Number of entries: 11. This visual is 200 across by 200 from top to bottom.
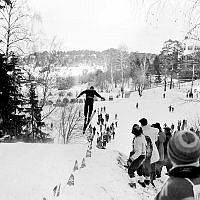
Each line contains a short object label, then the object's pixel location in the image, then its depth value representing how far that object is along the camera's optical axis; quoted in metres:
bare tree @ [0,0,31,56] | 18.58
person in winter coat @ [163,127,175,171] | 10.64
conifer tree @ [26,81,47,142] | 25.45
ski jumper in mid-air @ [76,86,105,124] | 12.28
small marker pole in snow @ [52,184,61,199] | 6.62
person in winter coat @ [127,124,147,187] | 8.44
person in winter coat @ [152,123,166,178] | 10.38
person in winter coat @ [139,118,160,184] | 9.19
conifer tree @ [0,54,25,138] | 16.86
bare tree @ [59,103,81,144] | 31.53
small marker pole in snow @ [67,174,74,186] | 7.28
